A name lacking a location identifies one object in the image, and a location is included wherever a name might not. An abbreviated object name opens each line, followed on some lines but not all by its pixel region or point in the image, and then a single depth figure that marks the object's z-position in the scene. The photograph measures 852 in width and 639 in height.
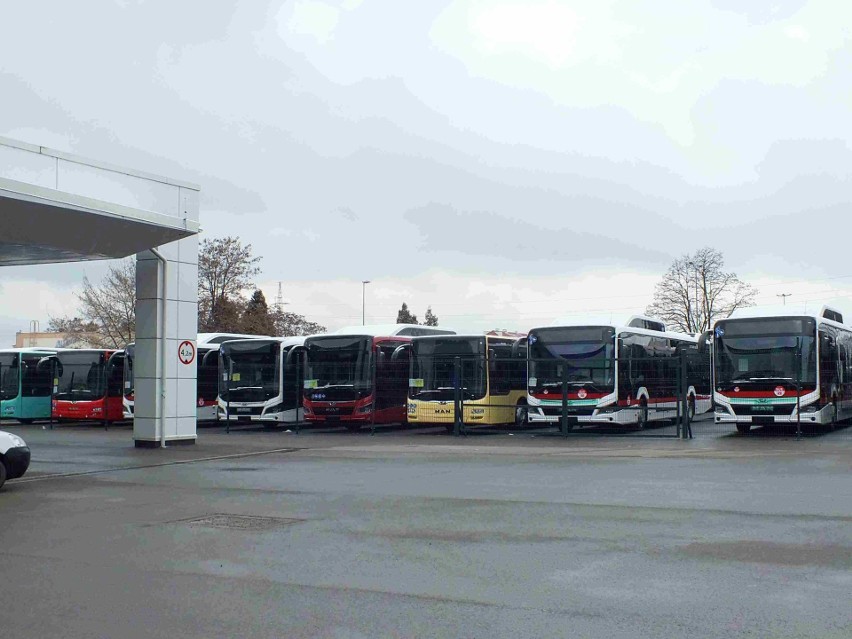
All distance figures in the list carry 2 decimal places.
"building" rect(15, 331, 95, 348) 120.78
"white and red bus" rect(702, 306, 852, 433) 24.30
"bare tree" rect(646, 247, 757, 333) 62.84
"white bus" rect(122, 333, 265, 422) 33.53
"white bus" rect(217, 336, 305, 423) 31.88
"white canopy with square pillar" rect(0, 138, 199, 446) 17.97
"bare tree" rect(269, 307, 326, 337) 69.88
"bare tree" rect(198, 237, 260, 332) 60.56
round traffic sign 22.97
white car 14.32
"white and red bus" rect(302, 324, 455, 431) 30.17
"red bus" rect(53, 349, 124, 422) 35.72
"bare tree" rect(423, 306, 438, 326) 147.51
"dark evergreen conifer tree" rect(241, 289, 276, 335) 62.66
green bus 37.41
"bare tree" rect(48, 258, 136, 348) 60.25
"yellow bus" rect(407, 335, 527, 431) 28.55
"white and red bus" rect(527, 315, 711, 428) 26.41
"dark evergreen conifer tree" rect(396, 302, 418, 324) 145.00
